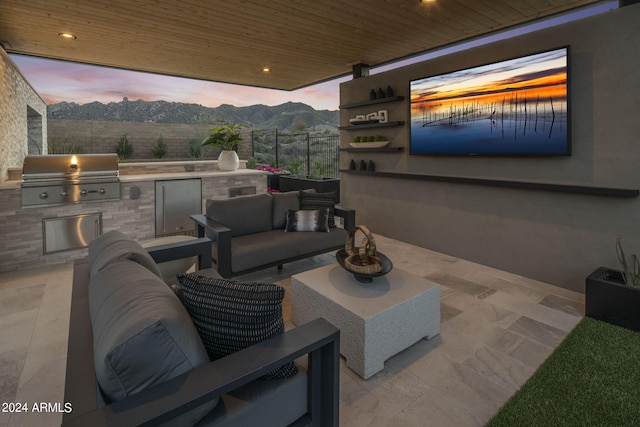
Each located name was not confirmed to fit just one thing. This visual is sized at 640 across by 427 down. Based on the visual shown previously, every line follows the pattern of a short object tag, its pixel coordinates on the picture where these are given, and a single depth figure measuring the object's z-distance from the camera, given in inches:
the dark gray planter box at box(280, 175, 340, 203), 264.7
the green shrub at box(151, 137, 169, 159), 374.0
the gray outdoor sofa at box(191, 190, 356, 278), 122.0
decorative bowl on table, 90.0
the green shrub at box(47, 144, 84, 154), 307.3
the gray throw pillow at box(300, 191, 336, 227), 153.8
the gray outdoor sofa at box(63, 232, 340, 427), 36.1
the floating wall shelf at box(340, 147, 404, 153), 188.5
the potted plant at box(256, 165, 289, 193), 311.7
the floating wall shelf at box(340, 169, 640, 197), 111.4
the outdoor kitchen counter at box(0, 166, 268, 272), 147.7
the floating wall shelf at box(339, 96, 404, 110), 182.9
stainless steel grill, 150.8
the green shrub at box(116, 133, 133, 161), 350.3
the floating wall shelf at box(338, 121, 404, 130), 185.9
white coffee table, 80.2
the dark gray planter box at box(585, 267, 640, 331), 97.3
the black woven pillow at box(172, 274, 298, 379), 47.4
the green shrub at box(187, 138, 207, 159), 389.7
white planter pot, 227.9
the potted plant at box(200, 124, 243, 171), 217.3
